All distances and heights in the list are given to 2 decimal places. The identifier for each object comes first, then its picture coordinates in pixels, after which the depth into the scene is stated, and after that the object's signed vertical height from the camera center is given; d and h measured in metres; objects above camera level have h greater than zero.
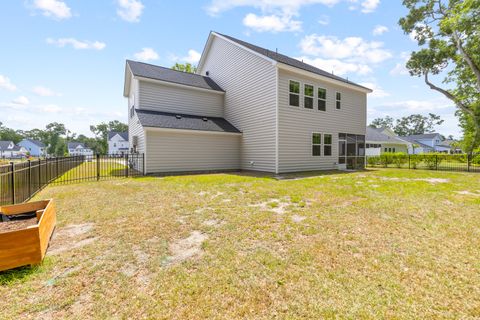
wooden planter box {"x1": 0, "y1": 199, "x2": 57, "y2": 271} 2.48 -1.06
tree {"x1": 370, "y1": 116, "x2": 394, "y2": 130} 75.50 +11.51
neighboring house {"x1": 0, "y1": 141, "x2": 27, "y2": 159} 64.50 +1.19
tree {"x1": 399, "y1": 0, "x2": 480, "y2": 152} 15.83 +7.90
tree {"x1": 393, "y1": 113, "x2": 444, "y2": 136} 70.75 +10.15
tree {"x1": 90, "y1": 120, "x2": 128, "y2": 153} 75.04 +9.13
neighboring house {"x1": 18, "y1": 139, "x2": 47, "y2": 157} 76.94 +2.49
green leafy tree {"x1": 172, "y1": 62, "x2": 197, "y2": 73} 27.80 +10.96
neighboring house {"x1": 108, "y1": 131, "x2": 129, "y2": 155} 52.34 +3.14
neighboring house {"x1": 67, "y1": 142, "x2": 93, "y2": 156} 73.44 +1.74
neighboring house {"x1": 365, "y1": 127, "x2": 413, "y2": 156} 28.86 +1.74
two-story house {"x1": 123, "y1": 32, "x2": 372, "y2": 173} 11.61 +2.30
